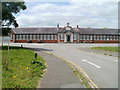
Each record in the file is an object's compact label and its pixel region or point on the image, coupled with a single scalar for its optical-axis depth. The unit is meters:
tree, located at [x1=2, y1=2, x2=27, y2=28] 27.76
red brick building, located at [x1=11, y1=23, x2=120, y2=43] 75.31
